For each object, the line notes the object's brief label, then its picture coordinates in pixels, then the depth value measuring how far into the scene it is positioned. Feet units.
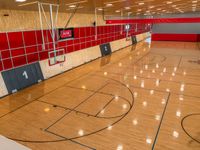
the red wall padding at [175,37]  84.77
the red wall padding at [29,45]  28.40
